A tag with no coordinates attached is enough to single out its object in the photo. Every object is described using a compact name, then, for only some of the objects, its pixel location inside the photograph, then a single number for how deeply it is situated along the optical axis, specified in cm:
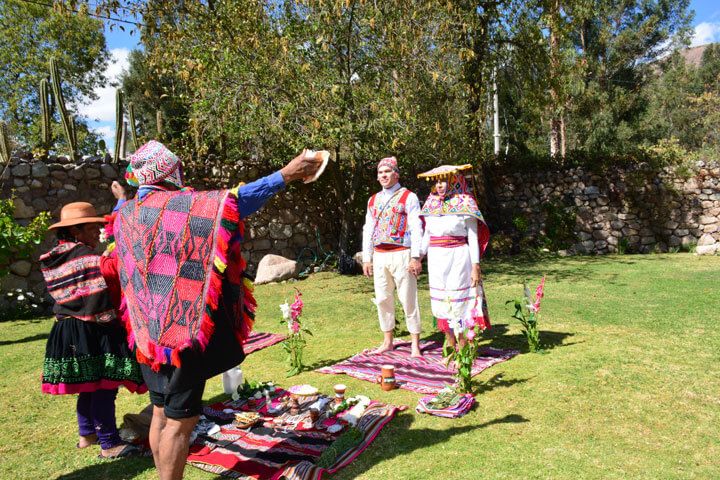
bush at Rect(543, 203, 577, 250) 1389
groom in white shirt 512
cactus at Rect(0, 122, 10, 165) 837
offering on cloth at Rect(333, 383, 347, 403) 392
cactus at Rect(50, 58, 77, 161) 954
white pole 2170
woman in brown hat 334
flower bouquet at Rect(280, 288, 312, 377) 492
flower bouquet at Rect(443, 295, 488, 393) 411
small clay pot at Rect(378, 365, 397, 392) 440
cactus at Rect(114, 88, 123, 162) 1006
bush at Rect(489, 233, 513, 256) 1352
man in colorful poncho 247
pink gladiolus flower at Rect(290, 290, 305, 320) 495
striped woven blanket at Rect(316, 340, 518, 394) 450
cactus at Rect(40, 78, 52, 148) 930
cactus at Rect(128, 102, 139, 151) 1087
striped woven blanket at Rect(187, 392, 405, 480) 308
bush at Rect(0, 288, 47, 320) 814
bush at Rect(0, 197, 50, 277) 751
